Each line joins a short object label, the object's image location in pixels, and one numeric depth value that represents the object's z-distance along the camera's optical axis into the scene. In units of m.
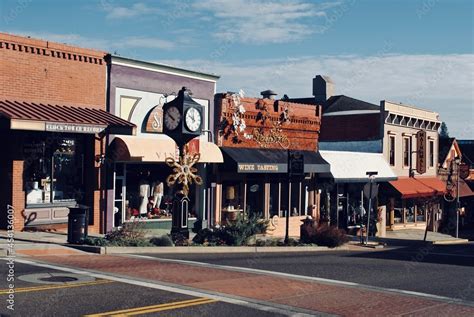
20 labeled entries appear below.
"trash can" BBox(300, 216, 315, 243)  26.06
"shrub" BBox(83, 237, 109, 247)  17.73
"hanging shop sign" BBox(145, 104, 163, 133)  24.44
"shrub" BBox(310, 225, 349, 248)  25.95
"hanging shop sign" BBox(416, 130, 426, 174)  43.78
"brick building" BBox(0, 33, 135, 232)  20.03
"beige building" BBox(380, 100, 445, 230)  40.88
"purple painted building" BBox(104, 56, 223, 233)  23.14
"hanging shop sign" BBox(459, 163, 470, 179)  48.30
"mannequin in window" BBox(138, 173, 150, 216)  24.92
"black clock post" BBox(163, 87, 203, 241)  20.36
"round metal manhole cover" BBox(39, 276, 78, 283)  12.22
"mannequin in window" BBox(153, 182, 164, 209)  25.56
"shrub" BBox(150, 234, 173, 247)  19.39
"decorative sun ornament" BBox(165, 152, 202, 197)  22.56
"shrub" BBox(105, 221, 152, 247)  18.25
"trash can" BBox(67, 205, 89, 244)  18.25
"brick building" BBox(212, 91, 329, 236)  27.89
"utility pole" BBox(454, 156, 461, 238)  44.61
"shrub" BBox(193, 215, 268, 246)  21.72
